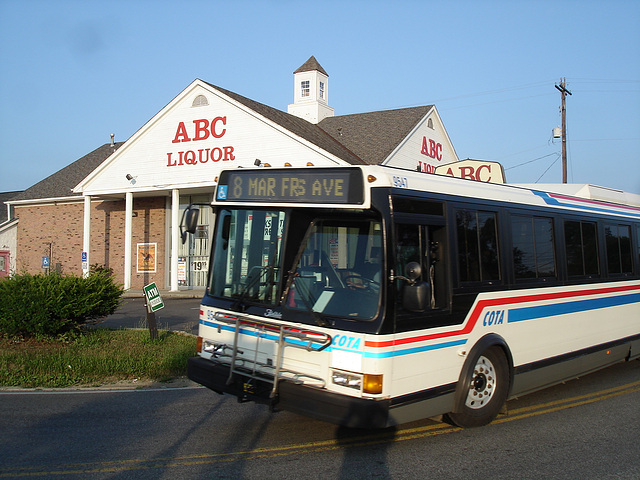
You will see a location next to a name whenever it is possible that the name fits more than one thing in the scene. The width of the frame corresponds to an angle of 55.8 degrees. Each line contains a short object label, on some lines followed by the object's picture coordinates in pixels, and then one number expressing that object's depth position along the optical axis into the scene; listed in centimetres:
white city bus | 532
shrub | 1136
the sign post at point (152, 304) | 1173
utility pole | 3257
